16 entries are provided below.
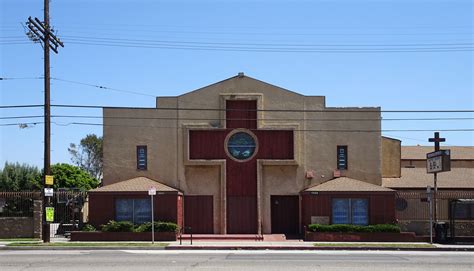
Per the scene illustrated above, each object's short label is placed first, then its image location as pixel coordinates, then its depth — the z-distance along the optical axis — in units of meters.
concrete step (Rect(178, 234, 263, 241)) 35.34
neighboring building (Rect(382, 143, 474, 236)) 36.41
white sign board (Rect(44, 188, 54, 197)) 32.88
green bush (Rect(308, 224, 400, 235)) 34.53
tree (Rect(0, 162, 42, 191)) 60.66
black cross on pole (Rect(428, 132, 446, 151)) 36.03
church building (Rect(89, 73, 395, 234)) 38.12
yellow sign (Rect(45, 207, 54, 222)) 32.94
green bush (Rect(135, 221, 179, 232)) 34.56
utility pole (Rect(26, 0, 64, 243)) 32.81
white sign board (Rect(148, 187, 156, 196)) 32.28
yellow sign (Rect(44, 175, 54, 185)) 32.91
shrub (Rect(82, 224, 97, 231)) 35.22
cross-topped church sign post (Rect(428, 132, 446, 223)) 34.89
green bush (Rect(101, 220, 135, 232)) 34.53
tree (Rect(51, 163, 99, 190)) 65.50
